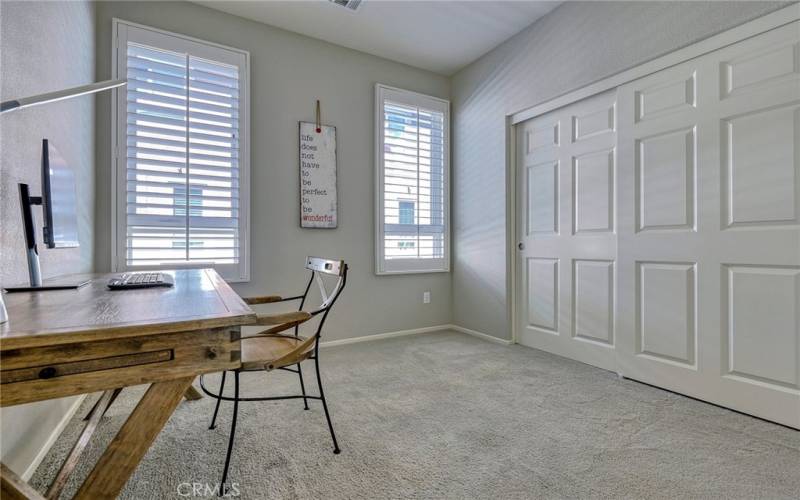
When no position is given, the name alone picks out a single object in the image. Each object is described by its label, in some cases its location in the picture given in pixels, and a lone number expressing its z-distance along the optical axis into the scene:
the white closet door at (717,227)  1.87
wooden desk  0.74
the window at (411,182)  3.71
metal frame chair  1.46
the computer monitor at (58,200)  1.32
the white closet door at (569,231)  2.72
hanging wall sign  3.29
